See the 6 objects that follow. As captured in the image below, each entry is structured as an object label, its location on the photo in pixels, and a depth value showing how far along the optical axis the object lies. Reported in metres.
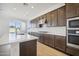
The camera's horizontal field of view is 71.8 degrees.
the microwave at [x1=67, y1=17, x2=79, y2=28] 1.38
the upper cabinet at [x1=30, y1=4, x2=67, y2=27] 1.36
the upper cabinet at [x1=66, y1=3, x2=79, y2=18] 1.39
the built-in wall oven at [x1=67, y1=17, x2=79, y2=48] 1.33
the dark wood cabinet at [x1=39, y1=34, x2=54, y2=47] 1.32
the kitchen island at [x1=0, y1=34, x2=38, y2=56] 0.80
